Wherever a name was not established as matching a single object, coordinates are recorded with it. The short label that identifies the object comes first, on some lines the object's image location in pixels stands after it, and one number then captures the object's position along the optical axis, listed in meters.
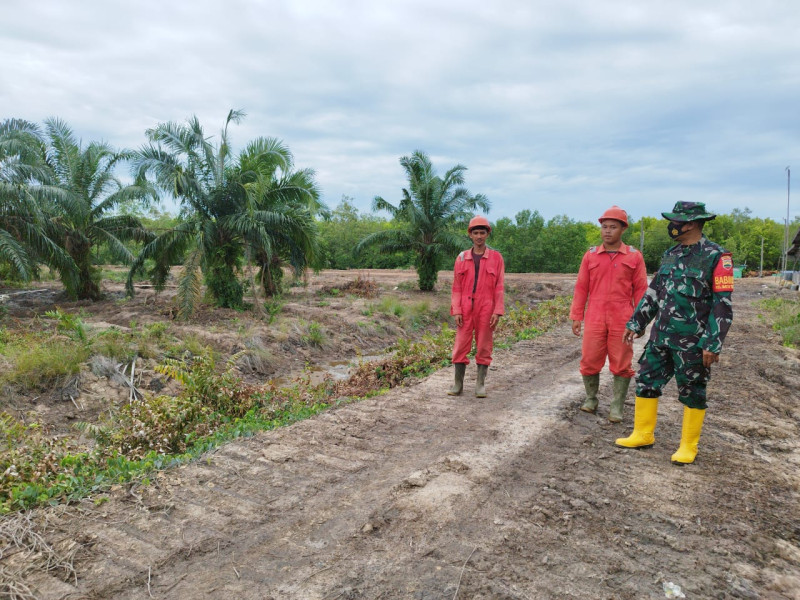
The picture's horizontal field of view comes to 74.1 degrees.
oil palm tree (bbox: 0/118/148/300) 12.74
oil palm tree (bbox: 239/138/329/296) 13.39
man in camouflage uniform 3.83
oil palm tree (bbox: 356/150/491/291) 19.58
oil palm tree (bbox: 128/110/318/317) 12.70
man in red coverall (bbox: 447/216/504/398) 5.89
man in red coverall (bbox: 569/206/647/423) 4.93
